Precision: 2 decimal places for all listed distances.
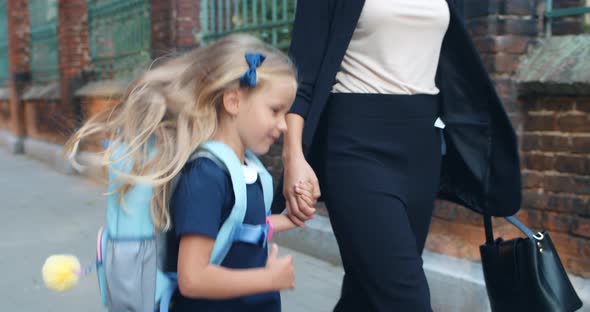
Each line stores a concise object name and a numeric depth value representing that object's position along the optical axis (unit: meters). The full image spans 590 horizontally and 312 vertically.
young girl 1.60
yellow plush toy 1.76
